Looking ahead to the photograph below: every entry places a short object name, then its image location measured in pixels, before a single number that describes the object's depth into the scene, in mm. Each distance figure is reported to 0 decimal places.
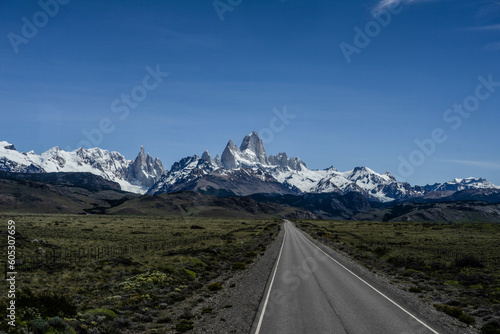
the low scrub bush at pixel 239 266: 33938
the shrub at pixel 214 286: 24328
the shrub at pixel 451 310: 18594
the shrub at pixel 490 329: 15661
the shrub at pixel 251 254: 43603
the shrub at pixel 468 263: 38031
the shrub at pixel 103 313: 16234
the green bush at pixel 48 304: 15195
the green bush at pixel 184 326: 15227
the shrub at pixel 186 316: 17109
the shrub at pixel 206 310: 18208
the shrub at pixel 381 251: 48150
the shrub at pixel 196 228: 111138
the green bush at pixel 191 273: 28284
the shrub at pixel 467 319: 17452
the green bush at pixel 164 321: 16578
